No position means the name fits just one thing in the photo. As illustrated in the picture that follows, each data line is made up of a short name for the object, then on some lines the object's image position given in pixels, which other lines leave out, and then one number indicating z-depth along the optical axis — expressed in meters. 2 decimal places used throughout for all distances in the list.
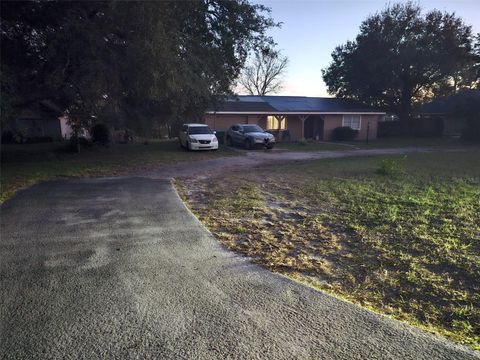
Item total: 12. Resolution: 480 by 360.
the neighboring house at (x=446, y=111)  34.38
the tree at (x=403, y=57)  31.09
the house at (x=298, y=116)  28.50
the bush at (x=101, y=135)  22.65
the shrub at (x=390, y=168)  12.34
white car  19.83
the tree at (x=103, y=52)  9.99
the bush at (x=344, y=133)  30.17
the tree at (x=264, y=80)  61.06
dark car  22.31
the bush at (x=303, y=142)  25.85
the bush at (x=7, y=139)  26.70
